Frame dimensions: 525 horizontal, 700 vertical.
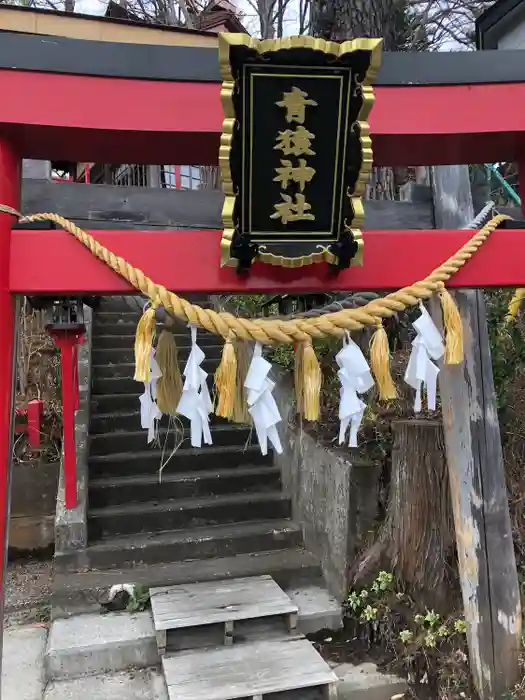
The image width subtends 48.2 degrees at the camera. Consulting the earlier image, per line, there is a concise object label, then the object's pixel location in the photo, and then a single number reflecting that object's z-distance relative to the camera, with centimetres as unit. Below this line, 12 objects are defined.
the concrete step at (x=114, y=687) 349
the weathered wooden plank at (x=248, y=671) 328
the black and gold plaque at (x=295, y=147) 178
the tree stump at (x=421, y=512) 365
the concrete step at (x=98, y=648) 369
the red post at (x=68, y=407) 471
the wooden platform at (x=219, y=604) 378
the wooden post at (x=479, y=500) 320
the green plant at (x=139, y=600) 419
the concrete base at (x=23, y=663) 357
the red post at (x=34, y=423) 586
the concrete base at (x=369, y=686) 348
